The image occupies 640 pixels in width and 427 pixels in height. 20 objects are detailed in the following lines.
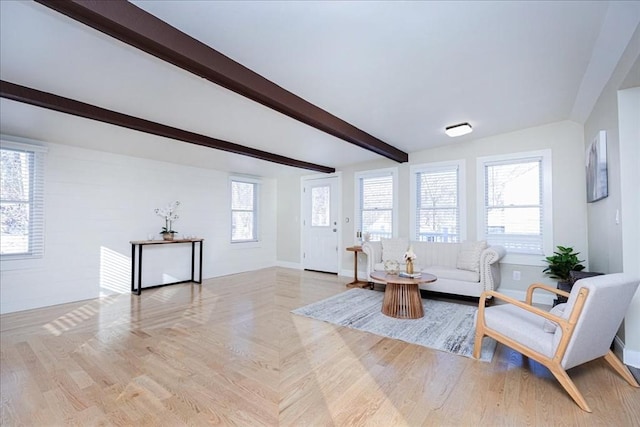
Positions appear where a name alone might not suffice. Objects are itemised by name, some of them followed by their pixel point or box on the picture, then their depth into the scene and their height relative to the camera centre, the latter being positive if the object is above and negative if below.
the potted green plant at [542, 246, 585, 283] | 3.57 -0.55
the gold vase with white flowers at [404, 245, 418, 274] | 3.59 -0.51
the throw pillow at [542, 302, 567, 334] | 2.07 -0.76
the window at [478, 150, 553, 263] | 4.11 +0.24
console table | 4.65 -0.57
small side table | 5.15 -1.15
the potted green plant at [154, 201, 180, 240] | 5.07 +0.01
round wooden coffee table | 3.46 -0.95
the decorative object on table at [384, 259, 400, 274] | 3.71 -0.62
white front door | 6.39 -0.13
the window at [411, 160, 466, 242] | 4.80 +0.27
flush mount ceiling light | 3.81 +1.17
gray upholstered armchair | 1.81 -0.76
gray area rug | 2.75 -1.16
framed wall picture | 2.77 +0.51
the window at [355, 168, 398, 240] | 5.52 +0.29
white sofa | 3.94 -0.65
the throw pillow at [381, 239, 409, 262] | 4.91 -0.51
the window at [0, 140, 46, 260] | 3.76 +0.23
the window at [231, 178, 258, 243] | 6.60 +0.18
